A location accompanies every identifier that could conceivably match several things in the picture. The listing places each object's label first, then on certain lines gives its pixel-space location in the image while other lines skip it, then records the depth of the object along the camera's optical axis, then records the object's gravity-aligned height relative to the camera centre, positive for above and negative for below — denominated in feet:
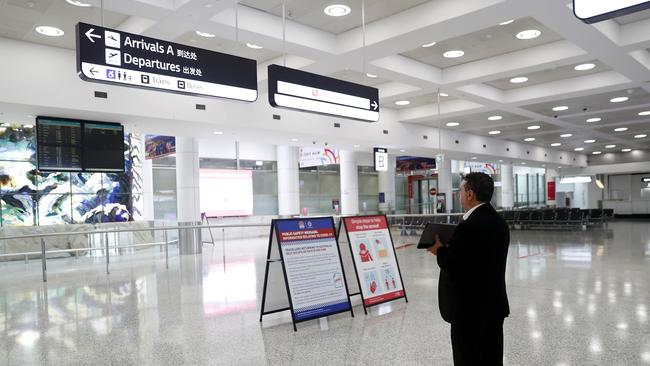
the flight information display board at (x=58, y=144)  27.17 +2.81
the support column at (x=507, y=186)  97.26 -1.44
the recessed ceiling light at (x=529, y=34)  26.99 +8.48
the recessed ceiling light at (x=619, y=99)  42.59 +7.07
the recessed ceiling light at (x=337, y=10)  23.26 +8.79
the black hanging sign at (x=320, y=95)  19.70 +4.08
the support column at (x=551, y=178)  105.70 +0.02
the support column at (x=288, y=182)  71.61 +0.47
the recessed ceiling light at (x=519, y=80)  37.46 +8.08
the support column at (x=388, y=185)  78.62 -0.45
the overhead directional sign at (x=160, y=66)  15.99 +4.63
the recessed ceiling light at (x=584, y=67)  34.32 +8.22
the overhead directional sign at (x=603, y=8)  8.23 +3.01
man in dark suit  9.34 -2.04
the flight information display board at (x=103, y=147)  28.78 +2.73
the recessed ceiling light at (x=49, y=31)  24.11 +8.43
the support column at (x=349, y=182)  69.67 +0.21
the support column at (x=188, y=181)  47.21 +0.70
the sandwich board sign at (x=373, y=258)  20.08 -3.36
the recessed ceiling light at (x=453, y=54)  30.85 +8.47
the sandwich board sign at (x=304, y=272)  17.79 -3.45
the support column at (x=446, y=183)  69.37 -0.29
